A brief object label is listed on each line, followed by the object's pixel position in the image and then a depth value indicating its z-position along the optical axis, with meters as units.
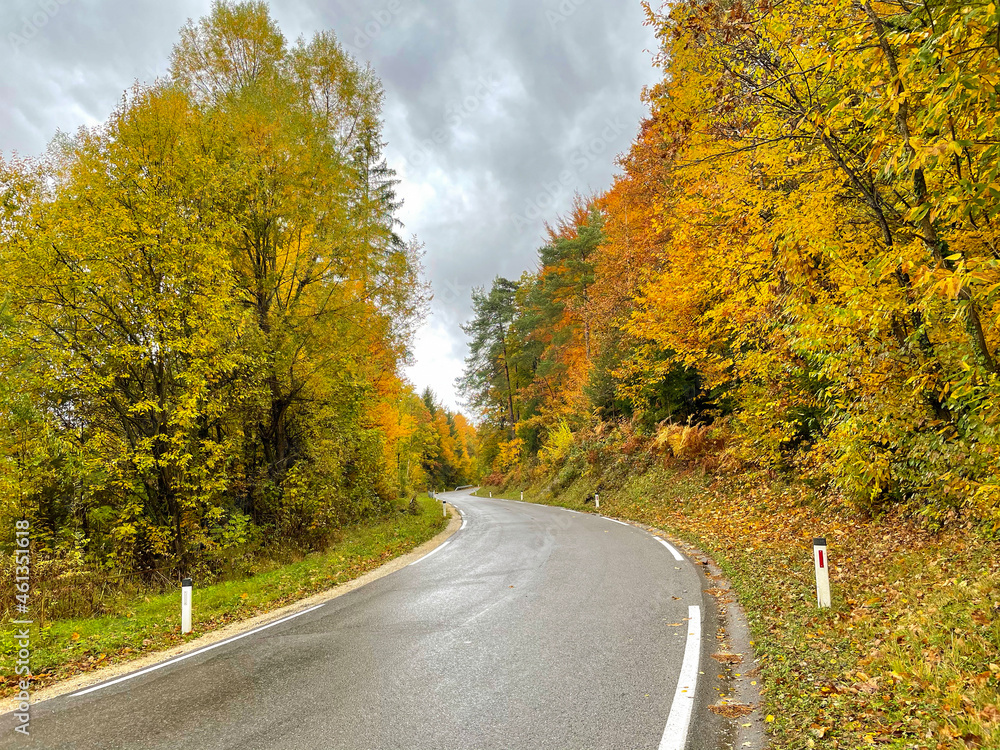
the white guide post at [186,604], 7.46
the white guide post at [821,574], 5.75
